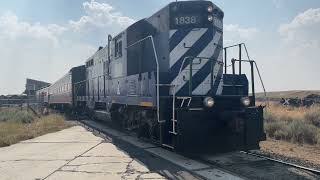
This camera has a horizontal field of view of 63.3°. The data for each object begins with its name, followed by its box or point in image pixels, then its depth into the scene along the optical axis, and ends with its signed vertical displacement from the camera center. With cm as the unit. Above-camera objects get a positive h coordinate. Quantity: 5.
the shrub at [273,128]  883 -118
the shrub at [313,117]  1132 -109
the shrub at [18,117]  1400 -114
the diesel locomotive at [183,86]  572 +23
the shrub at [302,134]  801 -128
